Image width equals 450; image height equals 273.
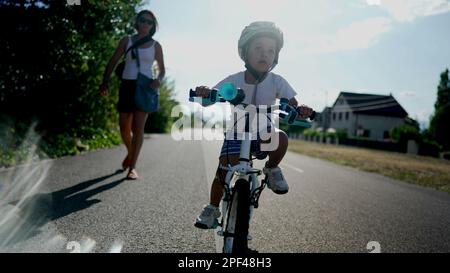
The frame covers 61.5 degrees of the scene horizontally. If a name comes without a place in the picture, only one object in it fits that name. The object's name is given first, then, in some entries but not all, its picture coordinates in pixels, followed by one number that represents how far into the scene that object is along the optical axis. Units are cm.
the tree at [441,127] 3182
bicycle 235
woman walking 536
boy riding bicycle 272
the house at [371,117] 5550
